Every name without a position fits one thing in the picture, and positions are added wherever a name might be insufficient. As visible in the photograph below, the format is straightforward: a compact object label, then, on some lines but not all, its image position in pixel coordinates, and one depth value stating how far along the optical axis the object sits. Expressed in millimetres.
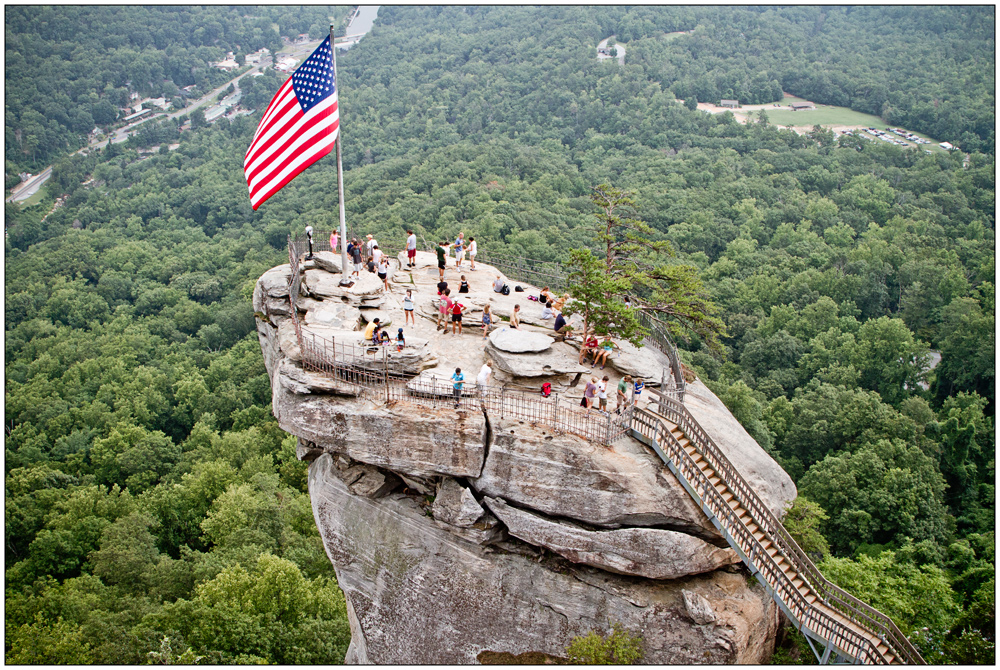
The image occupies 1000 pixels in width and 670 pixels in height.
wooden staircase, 24031
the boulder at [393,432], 25203
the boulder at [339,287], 32219
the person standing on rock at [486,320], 30547
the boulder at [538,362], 27016
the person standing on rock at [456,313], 30344
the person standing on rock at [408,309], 30562
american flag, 29188
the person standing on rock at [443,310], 30888
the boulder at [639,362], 28438
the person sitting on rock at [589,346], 28516
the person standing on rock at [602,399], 25656
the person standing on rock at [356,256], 34719
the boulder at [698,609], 24047
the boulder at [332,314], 30127
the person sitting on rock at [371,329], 28281
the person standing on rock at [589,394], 25484
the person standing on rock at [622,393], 25558
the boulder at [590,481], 24047
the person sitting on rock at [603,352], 28391
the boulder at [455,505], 25391
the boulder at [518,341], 27953
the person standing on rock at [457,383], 25969
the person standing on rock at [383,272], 34456
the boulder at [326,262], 34062
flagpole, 30845
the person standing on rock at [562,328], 29750
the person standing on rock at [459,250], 37312
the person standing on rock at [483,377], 26234
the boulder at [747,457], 26234
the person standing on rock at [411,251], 36438
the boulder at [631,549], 24000
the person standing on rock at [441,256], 35094
